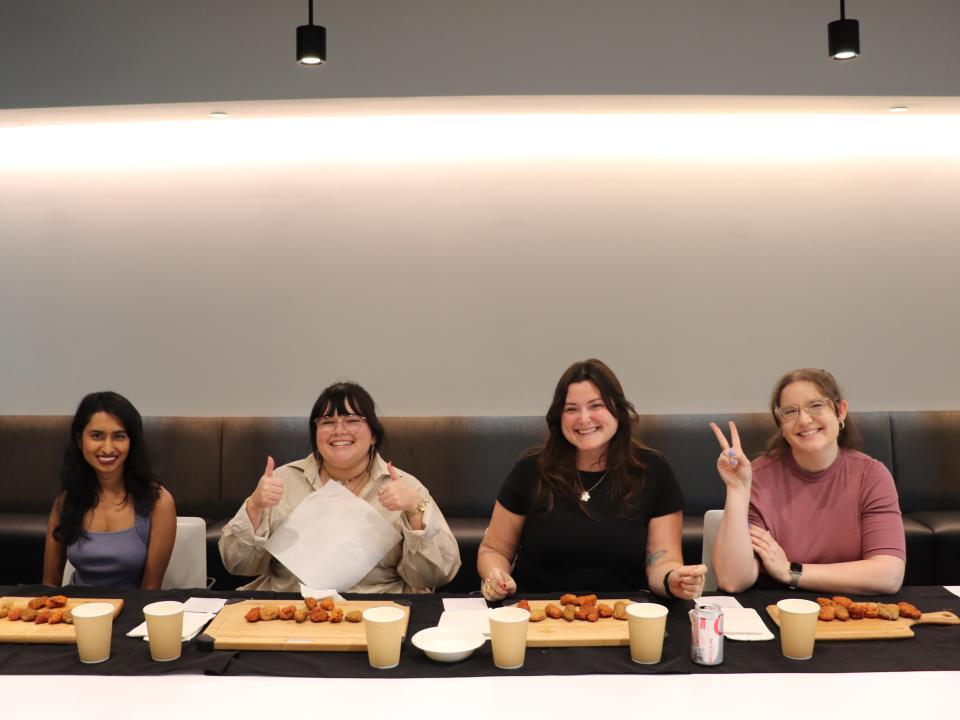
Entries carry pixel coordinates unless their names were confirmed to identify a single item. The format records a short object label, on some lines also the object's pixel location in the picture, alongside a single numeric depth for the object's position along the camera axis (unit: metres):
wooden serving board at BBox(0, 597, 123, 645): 1.91
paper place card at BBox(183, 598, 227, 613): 2.11
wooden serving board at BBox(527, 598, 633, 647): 1.88
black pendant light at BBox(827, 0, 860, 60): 2.88
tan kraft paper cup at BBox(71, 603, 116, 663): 1.79
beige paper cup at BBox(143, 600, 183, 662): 1.80
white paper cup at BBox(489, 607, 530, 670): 1.76
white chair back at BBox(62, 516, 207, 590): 2.77
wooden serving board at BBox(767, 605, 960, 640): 1.91
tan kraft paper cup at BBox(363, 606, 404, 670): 1.77
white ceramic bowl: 1.80
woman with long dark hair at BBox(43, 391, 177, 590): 2.68
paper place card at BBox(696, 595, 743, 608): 2.14
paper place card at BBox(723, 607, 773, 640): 1.92
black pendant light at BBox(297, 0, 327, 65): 2.94
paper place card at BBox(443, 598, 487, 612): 2.15
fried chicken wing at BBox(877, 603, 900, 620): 2.01
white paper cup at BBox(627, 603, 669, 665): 1.78
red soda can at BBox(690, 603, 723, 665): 1.76
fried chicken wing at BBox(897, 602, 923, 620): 2.01
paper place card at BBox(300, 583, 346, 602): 2.20
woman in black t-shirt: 2.51
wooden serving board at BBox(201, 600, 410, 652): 1.86
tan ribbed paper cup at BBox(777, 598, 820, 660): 1.79
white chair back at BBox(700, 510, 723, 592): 2.69
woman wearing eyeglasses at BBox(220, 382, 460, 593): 2.46
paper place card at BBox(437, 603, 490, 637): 1.99
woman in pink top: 2.35
